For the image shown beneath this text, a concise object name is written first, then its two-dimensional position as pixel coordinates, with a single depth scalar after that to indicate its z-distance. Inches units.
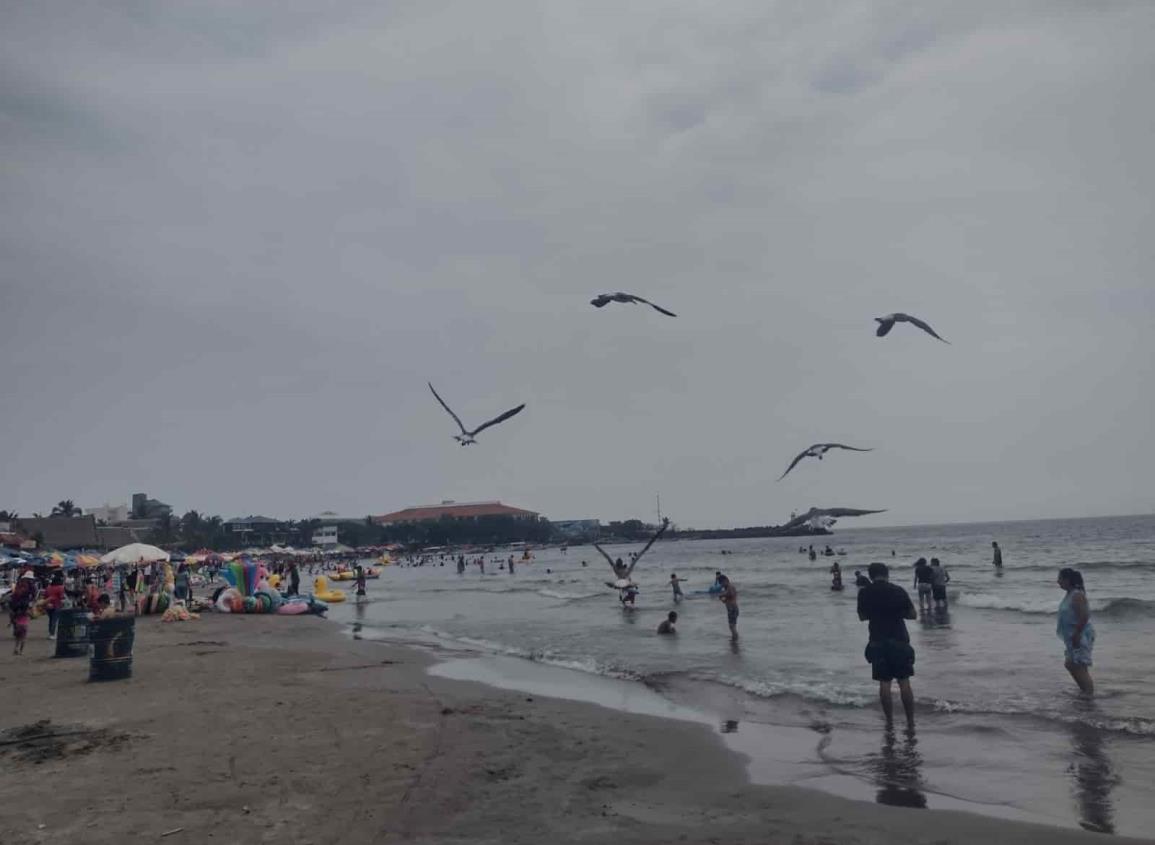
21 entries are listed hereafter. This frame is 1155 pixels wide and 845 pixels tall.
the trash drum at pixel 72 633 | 600.4
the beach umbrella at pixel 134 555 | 946.2
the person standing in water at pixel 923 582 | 921.5
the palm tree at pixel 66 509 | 4188.0
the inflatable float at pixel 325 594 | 1390.3
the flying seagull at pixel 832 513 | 523.5
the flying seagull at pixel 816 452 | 584.0
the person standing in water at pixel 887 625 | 350.0
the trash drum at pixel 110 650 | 468.4
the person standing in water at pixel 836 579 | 1281.5
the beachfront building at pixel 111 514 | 4662.9
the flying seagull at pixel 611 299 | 457.4
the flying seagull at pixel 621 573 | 954.1
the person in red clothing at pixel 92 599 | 655.8
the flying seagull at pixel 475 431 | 576.1
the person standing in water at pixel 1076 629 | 386.0
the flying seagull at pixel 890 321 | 473.3
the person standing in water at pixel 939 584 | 905.5
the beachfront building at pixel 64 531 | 2728.8
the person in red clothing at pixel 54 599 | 736.2
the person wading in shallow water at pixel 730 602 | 749.3
